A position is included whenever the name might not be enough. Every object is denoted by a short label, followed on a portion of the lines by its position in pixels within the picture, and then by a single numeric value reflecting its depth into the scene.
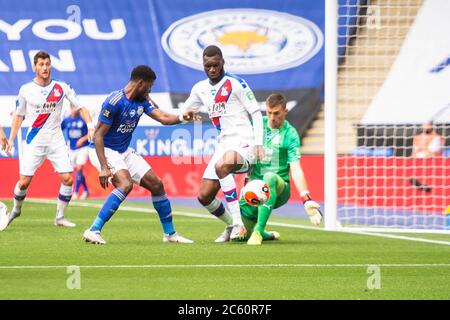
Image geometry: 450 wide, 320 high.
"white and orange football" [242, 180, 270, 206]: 11.64
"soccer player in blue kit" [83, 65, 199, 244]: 11.62
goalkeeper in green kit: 12.08
